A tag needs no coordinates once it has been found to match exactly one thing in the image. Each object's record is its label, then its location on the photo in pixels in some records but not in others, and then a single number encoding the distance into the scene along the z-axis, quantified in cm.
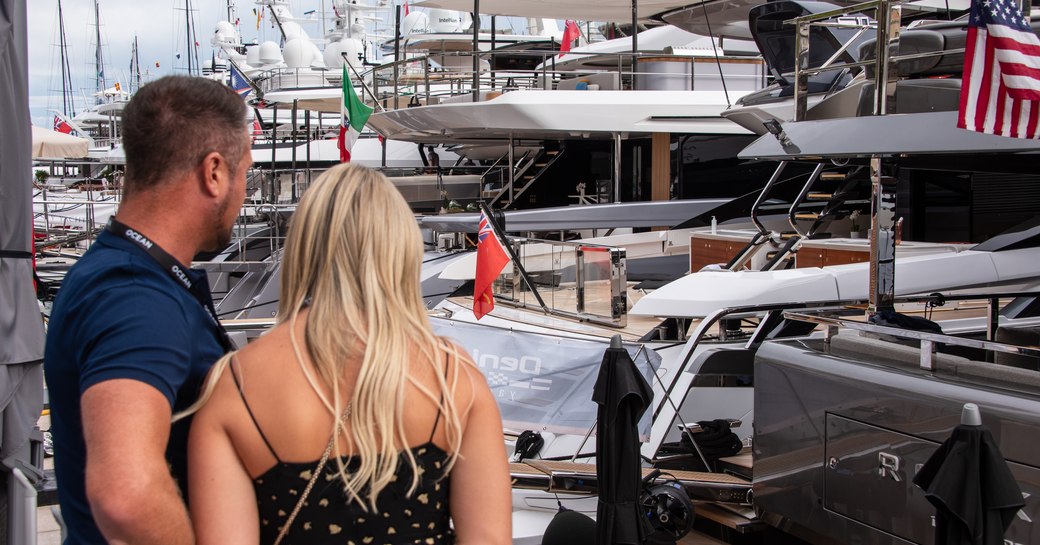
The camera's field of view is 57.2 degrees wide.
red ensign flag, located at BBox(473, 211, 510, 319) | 960
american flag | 420
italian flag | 1538
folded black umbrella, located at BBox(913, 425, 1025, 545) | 317
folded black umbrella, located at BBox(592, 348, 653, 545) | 486
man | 179
